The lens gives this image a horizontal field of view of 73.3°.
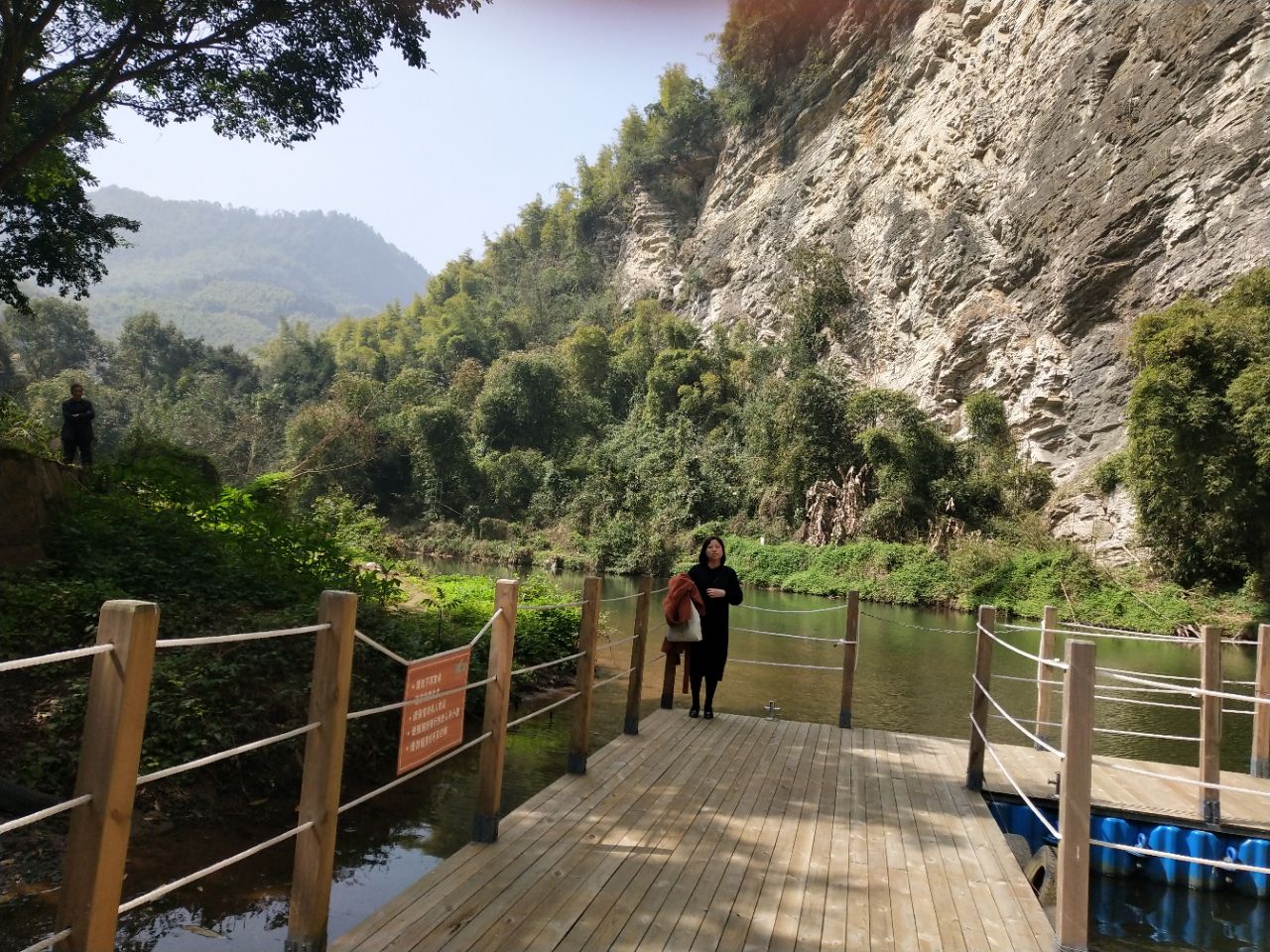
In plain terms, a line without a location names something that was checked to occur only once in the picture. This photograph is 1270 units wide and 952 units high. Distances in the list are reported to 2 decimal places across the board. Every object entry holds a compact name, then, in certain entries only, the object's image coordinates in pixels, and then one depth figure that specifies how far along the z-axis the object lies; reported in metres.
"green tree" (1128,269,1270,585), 14.51
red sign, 2.73
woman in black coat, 5.80
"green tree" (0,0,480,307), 7.98
